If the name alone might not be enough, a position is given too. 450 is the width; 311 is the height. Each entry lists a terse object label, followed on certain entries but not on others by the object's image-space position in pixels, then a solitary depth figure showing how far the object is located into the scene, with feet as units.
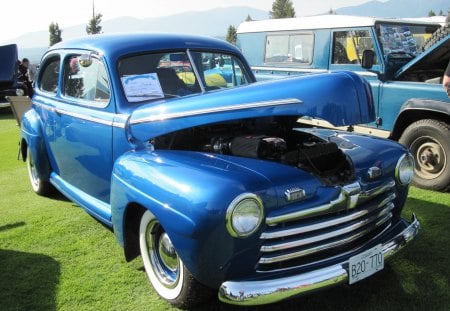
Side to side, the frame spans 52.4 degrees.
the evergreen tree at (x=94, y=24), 121.08
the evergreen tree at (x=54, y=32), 125.59
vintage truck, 16.49
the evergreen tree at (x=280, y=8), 175.94
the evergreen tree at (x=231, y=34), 164.58
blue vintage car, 7.47
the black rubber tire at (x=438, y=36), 18.67
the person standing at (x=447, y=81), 13.62
